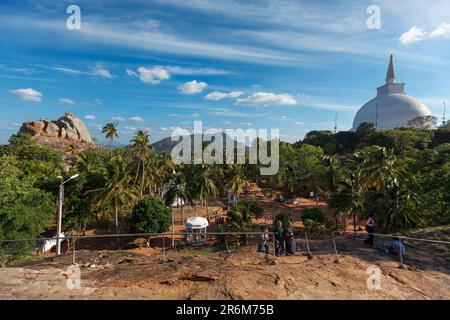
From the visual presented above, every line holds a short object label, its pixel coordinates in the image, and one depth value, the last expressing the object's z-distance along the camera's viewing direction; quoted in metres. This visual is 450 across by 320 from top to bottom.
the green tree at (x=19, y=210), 20.81
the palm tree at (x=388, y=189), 21.81
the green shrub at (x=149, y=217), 29.58
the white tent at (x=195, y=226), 30.02
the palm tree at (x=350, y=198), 28.34
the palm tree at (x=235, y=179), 43.03
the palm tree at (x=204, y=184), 39.97
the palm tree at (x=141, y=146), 36.03
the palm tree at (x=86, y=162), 39.34
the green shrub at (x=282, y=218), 25.69
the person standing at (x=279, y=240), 12.36
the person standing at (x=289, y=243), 12.22
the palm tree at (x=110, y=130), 50.25
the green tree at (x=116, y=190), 29.53
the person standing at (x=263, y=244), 13.39
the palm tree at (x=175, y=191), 38.41
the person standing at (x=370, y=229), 13.87
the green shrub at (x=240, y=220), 26.55
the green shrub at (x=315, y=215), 30.36
